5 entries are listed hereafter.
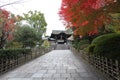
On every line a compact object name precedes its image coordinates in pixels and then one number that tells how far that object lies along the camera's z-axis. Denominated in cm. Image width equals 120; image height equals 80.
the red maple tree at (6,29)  777
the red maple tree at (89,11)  353
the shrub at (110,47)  410
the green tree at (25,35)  1045
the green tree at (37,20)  2068
